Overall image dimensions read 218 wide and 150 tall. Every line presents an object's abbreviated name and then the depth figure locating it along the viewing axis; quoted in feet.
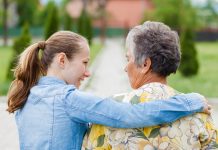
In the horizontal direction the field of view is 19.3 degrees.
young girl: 8.56
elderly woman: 8.62
